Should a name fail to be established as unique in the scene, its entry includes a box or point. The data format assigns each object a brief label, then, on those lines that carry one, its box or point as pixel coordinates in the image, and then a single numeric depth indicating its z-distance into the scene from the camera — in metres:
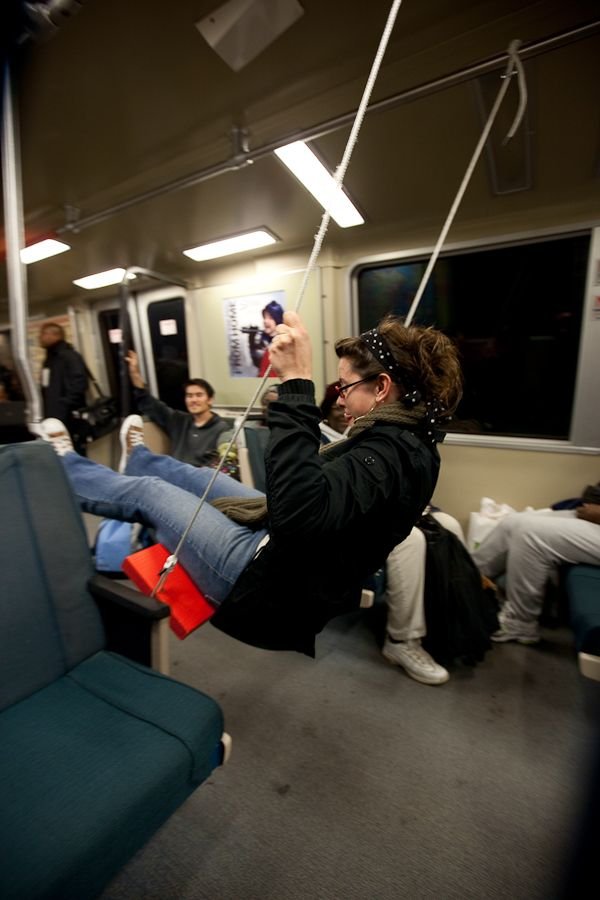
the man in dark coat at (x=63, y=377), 4.43
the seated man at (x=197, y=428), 3.23
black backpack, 1.89
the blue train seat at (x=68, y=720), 0.75
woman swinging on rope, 0.88
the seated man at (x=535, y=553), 1.97
